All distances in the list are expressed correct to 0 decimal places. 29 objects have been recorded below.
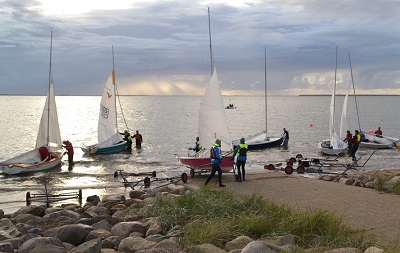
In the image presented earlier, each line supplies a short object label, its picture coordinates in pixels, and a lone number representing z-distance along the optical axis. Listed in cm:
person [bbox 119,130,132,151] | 3883
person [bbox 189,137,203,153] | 2174
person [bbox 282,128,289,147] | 4307
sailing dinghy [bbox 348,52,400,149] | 3966
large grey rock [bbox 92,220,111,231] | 1109
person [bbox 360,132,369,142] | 4034
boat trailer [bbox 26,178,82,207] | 1736
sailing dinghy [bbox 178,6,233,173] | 2091
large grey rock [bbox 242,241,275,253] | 762
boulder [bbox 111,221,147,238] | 1027
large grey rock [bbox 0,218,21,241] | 1066
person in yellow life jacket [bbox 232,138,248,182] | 1777
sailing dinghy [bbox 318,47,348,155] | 3431
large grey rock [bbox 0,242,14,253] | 882
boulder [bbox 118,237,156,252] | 887
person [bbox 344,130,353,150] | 3531
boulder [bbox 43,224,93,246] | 951
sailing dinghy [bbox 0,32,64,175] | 2628
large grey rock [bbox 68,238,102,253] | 826
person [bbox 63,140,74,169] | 3075
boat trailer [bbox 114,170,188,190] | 1966
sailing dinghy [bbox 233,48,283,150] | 3953
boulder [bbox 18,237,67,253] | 813
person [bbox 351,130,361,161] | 3030
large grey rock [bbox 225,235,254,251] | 845
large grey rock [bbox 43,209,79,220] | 1254
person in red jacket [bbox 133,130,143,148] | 4091
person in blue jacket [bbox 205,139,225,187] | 1695
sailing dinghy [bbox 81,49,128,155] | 3784
